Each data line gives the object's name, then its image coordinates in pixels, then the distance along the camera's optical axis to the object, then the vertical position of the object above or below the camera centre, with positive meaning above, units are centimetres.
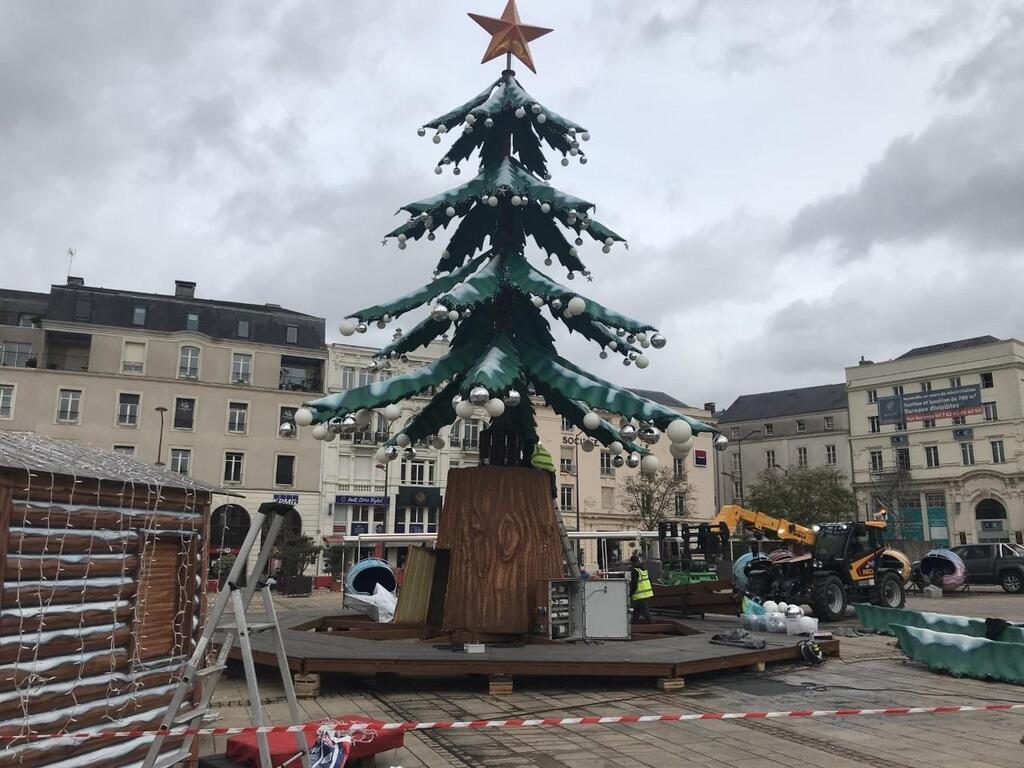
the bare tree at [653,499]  5288 +300
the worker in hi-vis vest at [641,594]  1531 -96
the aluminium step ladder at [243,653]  524 -77
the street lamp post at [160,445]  4126 +494
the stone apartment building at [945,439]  5462 +758
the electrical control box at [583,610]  1210 -101
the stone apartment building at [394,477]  4706 +390
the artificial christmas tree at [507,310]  1195 +373
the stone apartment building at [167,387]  4281 +829
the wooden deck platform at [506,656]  1017 -149
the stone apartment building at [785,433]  6962 +985
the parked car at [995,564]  2983 -68
